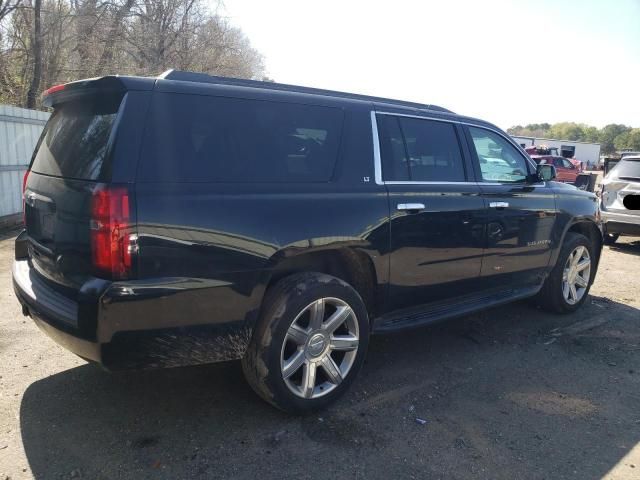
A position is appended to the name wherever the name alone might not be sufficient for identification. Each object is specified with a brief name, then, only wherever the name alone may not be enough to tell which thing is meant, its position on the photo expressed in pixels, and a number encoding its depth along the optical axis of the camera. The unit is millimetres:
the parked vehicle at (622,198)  8586
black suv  2537
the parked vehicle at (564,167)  26009
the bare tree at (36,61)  12528
